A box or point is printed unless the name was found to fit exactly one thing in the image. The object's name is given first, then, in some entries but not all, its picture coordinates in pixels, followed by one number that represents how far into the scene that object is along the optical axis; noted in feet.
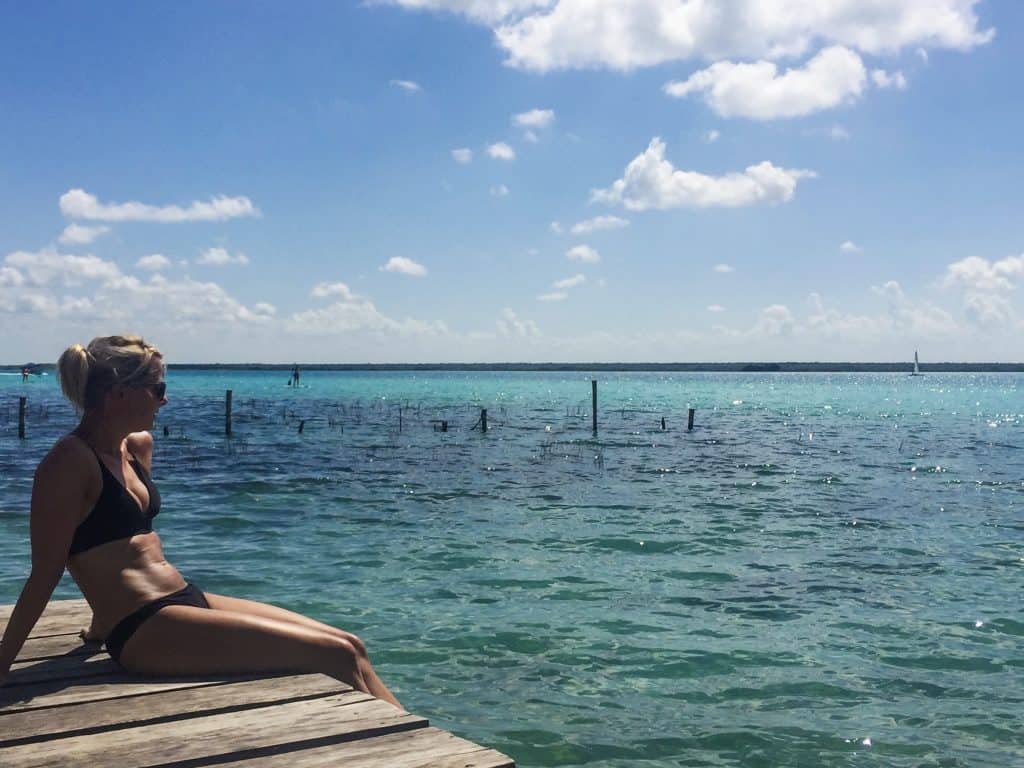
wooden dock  10.90
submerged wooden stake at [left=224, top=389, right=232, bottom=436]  133.18
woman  13.75
